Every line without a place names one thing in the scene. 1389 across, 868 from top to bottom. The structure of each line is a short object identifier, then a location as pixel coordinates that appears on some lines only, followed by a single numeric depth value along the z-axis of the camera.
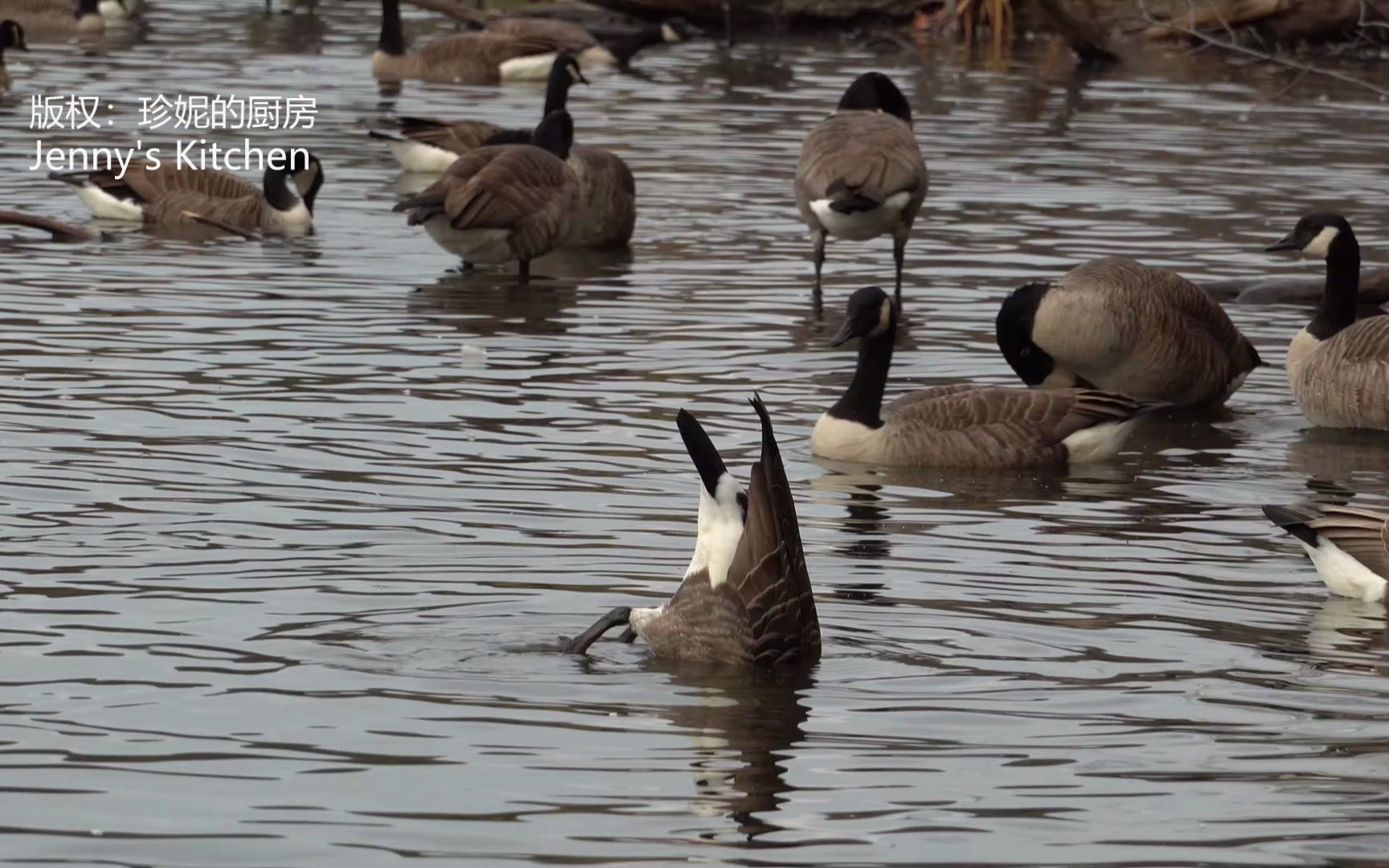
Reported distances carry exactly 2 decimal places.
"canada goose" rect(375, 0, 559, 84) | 31.80
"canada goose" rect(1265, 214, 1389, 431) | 12.54
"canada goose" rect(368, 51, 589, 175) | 21.58
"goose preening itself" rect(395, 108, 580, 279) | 16.73
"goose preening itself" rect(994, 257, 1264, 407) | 13.05
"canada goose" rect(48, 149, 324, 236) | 18.56
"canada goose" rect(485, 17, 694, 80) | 32.28
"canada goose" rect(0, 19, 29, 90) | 28.03
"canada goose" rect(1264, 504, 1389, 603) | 9.04
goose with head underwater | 7.52
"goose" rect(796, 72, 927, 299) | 16.00
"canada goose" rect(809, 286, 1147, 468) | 11.64
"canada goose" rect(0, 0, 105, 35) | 36.50
